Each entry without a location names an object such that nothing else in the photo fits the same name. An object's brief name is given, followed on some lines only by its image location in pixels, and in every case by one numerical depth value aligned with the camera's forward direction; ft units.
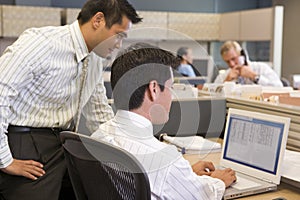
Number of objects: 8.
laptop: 5.28
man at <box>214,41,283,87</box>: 13.12
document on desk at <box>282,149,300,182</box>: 5.37
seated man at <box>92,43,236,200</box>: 4.31
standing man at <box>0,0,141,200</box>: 5.04
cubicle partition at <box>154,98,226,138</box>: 7.31
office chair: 3.75
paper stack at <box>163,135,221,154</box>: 6.95
